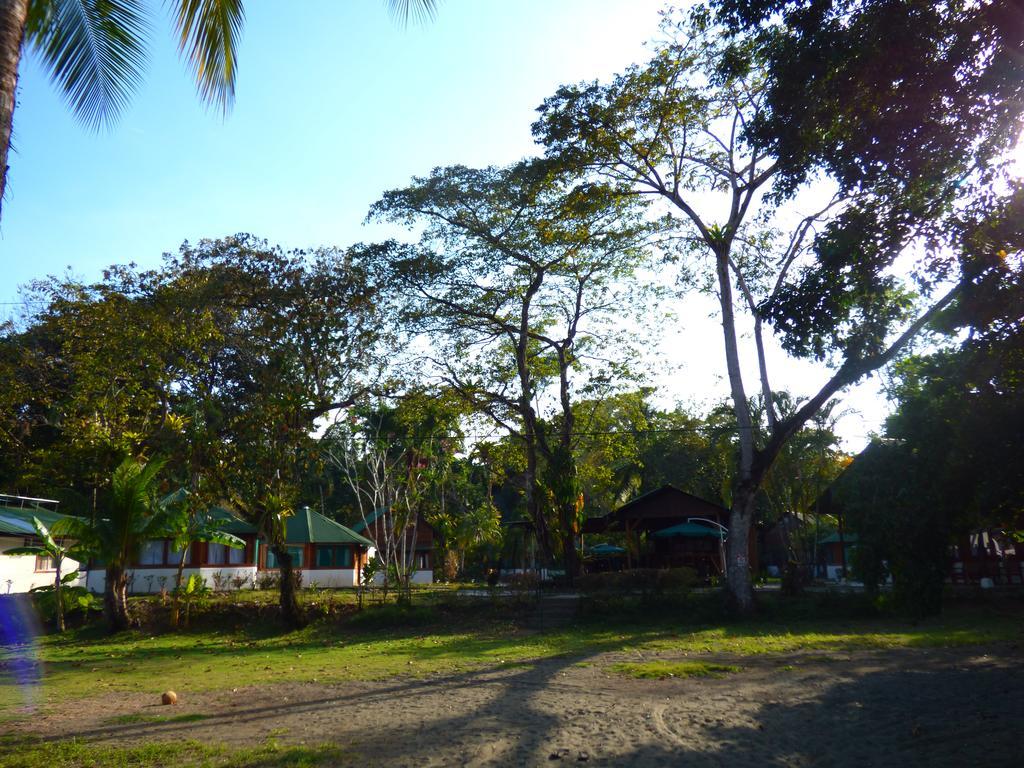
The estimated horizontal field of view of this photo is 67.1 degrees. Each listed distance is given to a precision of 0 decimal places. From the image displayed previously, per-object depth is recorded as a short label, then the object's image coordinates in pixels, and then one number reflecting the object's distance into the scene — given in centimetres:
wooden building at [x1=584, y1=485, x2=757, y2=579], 3055
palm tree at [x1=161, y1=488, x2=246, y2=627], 2053
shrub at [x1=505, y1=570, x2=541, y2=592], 2359
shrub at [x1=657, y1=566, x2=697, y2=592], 2472
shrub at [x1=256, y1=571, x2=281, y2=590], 3000
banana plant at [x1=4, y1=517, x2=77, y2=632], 2161
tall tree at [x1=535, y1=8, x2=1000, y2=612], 956
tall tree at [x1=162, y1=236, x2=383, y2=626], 1989
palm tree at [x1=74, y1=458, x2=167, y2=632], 1936
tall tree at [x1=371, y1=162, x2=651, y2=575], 2550
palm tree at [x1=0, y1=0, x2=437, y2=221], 652
